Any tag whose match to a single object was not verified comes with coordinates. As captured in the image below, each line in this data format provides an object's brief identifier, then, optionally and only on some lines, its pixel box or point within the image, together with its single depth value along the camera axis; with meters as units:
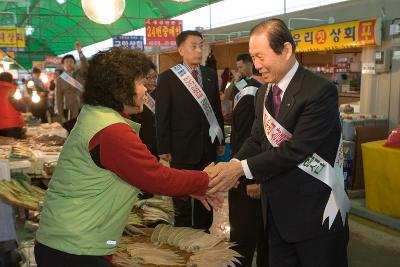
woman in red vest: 6.84
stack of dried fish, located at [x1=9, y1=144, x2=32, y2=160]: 4.41
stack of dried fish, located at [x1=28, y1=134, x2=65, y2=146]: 5.82
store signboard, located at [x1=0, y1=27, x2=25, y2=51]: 17.56
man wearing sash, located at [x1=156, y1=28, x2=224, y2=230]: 4.48
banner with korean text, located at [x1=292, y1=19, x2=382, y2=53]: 7.35
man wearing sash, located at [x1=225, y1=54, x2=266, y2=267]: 3.73
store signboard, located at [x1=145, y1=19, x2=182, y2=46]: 14.77
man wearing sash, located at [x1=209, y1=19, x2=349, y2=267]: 2.26
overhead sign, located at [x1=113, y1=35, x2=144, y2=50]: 16.27
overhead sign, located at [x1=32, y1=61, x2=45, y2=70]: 28.24
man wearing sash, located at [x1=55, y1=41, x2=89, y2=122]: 8.36
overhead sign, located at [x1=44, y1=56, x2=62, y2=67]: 27.52
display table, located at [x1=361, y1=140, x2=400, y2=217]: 5.64
